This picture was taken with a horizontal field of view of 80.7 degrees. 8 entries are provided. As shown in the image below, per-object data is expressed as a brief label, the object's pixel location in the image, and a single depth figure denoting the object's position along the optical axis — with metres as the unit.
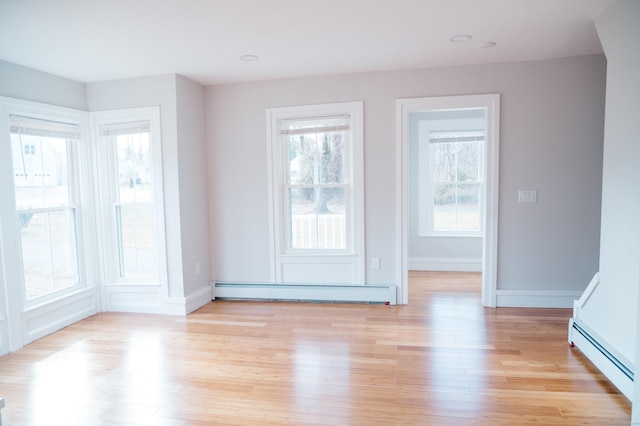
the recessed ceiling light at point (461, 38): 3.04
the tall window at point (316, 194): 4.15
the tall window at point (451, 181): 5.61
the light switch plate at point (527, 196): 3.84
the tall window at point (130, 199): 3.97
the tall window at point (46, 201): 3.40
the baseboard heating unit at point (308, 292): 4.18
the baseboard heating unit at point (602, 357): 2.28
